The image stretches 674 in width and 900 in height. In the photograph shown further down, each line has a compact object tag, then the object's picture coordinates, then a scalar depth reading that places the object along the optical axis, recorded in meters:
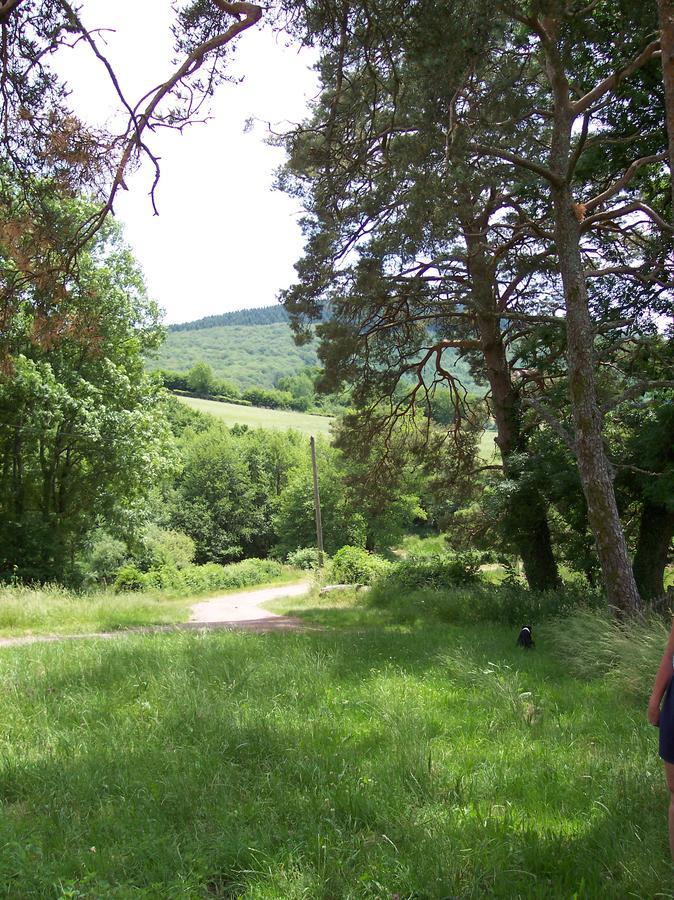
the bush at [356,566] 25.48
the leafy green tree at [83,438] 24.66
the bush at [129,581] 31.92
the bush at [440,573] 20.94
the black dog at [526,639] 9.66
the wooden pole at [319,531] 30.87
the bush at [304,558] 41.87
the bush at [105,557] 38.16
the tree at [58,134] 5.12
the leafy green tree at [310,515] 57.00
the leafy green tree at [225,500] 62.12
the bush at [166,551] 46.25
